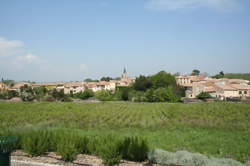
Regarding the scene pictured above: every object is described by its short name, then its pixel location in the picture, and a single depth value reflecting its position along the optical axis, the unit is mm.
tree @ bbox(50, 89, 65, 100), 55531
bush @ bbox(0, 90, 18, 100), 58812
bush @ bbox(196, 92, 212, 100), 51266
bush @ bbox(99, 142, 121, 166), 6241
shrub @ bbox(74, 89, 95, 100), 63812
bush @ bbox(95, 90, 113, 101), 57822
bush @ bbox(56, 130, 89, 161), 6480
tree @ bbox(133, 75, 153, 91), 63431
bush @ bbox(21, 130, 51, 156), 6980
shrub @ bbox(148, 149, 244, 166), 6336
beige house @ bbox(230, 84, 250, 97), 59041
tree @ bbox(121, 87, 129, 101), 59903
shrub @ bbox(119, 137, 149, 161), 6934
